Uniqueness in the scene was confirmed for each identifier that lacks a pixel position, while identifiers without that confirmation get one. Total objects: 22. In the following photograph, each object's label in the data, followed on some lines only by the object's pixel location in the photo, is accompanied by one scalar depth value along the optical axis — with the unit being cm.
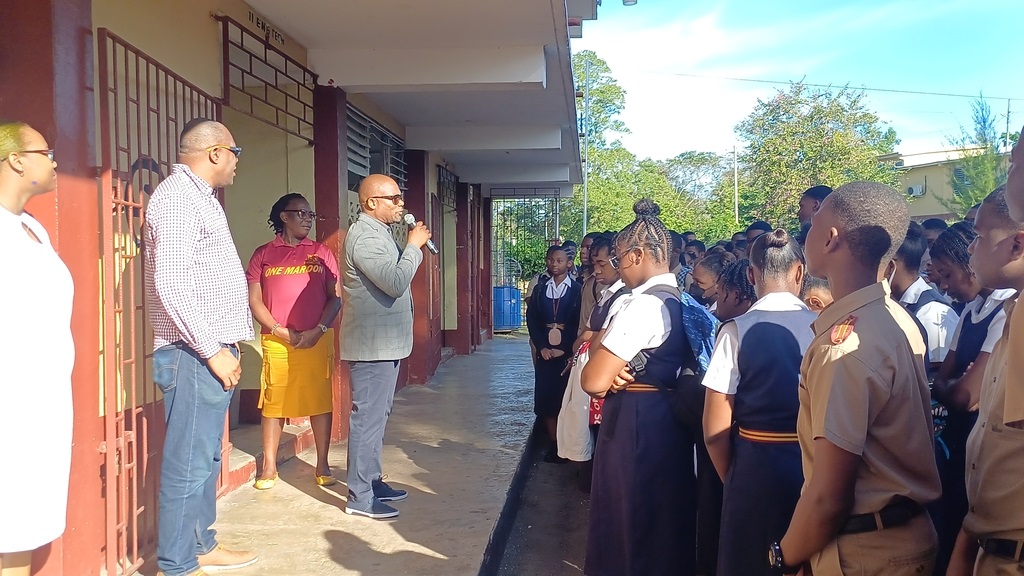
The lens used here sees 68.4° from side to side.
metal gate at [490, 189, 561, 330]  1677
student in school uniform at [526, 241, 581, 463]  616
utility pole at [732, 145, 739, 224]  3619
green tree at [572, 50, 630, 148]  3912
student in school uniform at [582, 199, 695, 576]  302
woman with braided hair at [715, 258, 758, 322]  341
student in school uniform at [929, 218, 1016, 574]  266
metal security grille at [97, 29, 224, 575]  306
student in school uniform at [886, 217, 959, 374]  337
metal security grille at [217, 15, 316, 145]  520
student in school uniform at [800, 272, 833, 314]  309
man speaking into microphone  409
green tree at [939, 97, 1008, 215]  2730
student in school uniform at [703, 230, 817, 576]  252
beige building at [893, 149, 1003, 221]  2994
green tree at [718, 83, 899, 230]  2042
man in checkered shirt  290
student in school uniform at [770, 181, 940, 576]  174
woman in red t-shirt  462
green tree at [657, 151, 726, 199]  5006
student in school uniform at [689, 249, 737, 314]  446
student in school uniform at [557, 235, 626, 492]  407
